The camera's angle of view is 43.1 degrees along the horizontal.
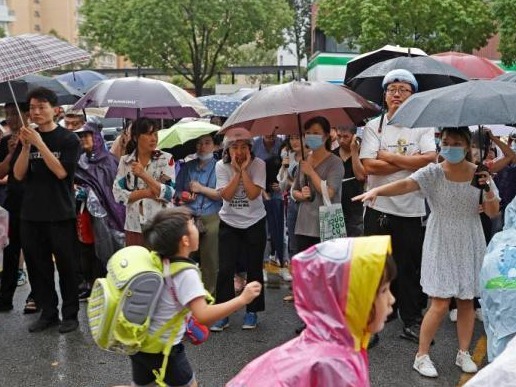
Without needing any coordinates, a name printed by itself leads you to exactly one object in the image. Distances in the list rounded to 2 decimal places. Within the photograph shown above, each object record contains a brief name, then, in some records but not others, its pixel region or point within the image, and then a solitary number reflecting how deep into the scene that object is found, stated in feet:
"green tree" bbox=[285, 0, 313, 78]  131.95
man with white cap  15.56
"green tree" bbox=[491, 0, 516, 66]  50.80
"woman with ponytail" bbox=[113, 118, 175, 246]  17.39
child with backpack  9.70
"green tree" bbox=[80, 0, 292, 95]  83.71
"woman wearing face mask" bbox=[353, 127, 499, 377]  13.79
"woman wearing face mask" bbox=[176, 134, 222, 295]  18.58
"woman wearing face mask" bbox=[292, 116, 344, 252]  16.16
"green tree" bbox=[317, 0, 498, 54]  59.21
